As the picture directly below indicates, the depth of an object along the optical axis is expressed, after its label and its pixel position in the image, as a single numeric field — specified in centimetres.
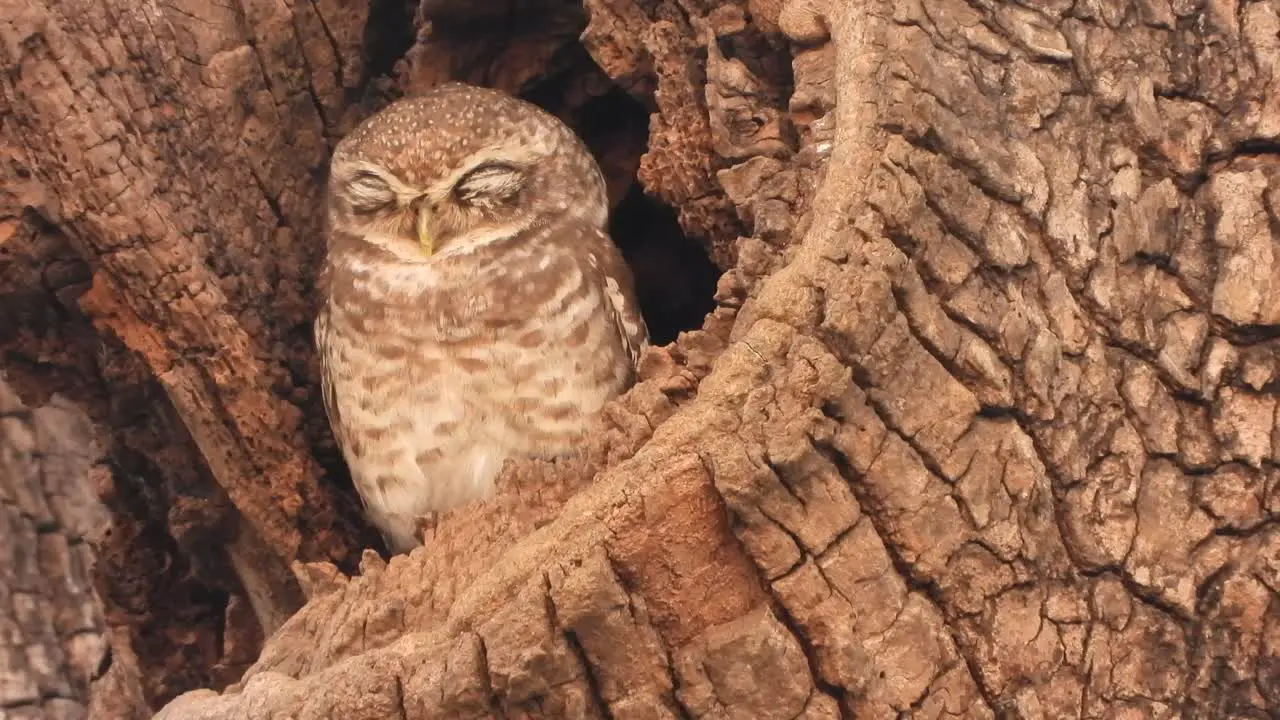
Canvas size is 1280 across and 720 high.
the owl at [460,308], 532
